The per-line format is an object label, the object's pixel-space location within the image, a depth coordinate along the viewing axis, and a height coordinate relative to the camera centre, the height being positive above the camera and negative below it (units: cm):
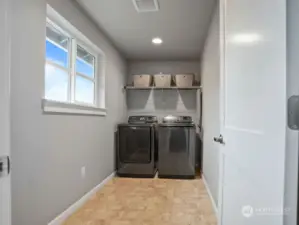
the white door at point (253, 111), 66 +1
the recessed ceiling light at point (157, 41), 388 +117
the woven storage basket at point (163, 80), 484 +65
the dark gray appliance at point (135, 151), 429 -68
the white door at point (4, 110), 73 +1
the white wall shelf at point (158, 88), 486 +51
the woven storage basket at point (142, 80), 488 +65
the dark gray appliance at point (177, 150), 422 -66
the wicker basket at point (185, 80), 477 +65
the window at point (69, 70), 242 +50
